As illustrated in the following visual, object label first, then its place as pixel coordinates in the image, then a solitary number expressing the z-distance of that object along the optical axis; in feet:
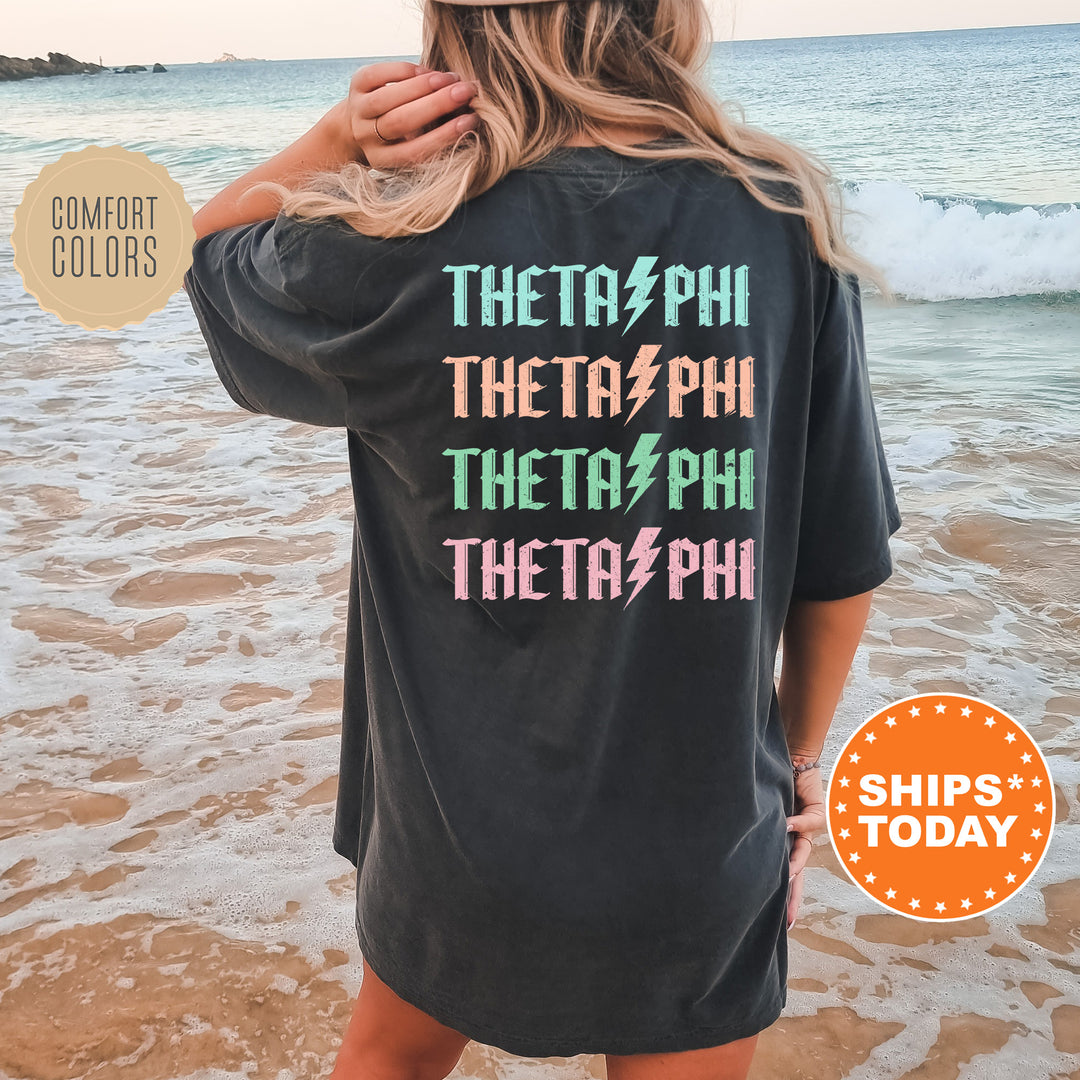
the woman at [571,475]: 3.05
